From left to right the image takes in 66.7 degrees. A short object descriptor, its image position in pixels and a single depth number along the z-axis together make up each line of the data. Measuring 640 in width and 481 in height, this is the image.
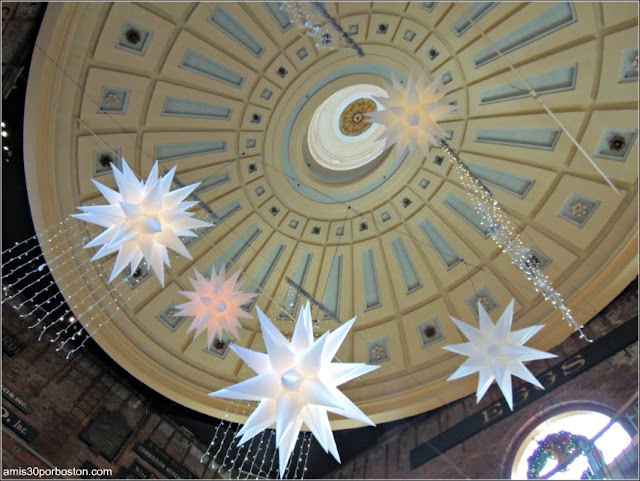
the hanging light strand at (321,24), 8.91
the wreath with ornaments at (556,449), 9.65
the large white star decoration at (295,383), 6.42
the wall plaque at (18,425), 10.48
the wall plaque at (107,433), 11.59
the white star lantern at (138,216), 7.73
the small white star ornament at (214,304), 9.89
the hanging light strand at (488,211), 11.86
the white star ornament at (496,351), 8.29
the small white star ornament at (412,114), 8.26
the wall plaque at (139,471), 11.80
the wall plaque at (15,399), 10.79
